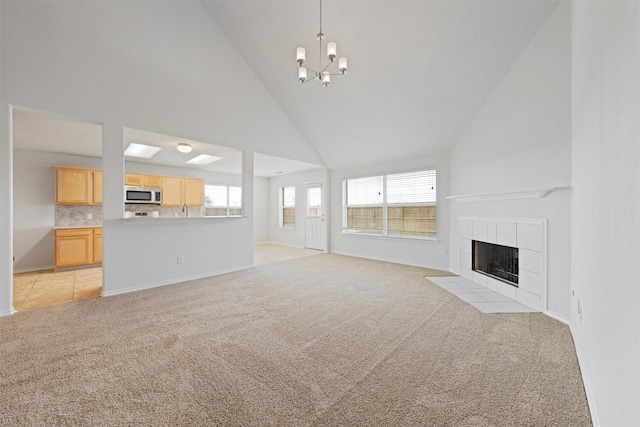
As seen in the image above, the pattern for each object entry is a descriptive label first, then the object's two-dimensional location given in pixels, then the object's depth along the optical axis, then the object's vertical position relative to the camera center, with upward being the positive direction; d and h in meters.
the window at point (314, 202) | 7.89 +0.35
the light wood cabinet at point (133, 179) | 5.91 +0.80
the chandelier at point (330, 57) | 2.96 +1.87
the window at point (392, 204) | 5.55 +0.21
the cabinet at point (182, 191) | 6.59 +0.59
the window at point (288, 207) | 8.74 +0.21
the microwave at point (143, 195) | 5.71 +0.42
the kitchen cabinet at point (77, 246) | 5.09 -0.70
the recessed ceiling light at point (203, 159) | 5.82 +1.31
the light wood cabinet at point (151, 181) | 6.21 +0.79
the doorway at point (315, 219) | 7.65 -0.19
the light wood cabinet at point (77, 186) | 5.20 +0.56
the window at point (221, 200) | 7.98 +0.41
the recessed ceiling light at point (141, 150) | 4.91 +1.29
